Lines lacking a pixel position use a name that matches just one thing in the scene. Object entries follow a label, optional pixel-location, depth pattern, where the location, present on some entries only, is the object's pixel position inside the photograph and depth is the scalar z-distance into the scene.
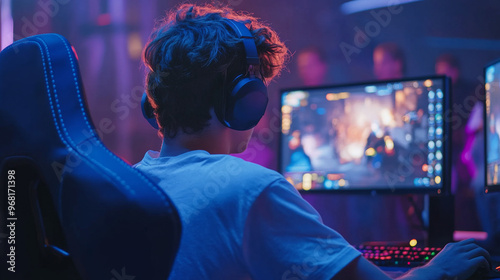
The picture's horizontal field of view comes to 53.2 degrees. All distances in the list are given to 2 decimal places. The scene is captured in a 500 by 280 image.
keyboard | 1.08
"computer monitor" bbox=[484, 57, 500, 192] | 1.35
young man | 0.68
